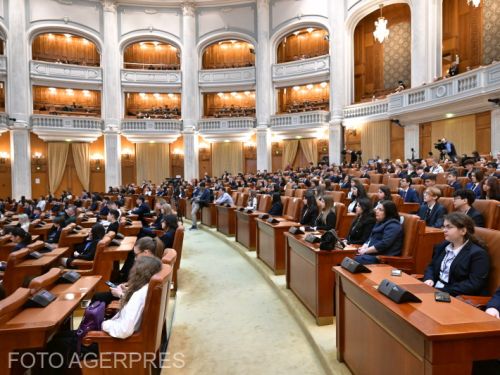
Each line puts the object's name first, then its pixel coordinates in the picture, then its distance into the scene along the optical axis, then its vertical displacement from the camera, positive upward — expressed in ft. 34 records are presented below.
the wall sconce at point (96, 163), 66.03 +1.96
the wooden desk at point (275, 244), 17.02 -3.07
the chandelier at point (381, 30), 47.03 +16.52
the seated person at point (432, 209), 14.99 -1.43
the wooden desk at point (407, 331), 5.54 -2.46
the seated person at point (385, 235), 12.24 -1.95
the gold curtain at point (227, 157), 68.90 +2.79
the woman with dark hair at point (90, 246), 16.16 -2.96
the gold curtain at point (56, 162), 62.75 +2.09
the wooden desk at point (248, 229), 22.76 -3.19
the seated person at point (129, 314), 8.07 -2.80
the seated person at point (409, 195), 20.97 -1.26
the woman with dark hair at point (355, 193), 18.45 -1.00
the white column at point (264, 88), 65.31 +13.68
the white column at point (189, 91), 67.00 +13.75
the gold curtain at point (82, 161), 64.23 +2.25
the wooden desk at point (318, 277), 11.57 -3.11
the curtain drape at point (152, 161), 68.03 +2.18
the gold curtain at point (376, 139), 53.21 +4.38
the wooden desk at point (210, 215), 33.09 -3.43
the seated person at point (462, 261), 8.47 -1.94
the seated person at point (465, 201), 13.14 -0.97
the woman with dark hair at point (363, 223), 14.33 -1.80
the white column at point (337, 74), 58.59 +14.39
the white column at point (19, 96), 57.31 +11.29
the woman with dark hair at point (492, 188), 16.05 -0.68
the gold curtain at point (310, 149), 63.72 +3.73
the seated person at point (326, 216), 15.97 -1.71
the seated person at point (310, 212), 18.93 -1.83
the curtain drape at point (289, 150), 65.16 +3.63
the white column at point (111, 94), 64.08 +12.85
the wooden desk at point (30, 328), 7.45 -2.81
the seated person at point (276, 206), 22.89 -1.86
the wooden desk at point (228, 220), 27.96 -3.27
